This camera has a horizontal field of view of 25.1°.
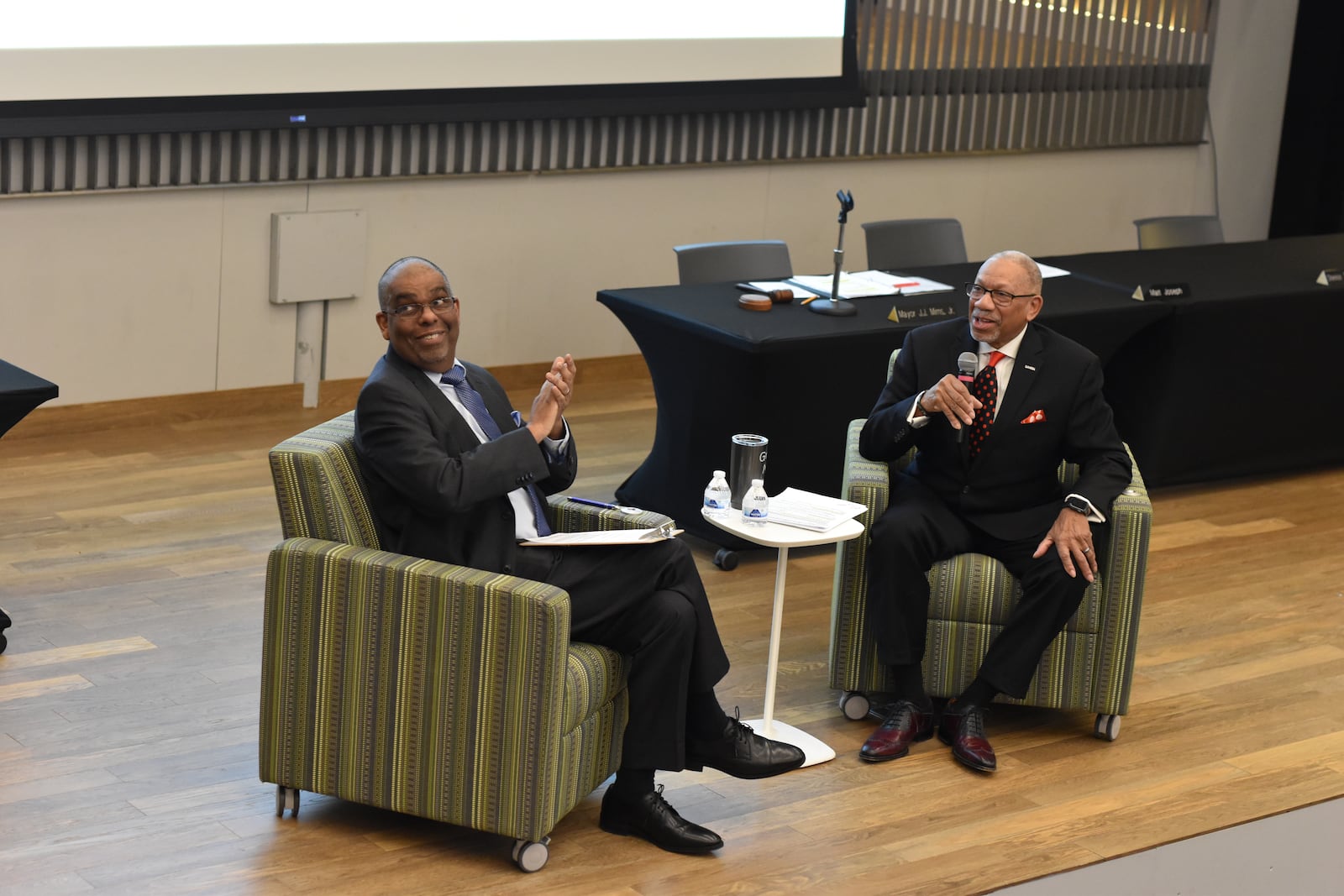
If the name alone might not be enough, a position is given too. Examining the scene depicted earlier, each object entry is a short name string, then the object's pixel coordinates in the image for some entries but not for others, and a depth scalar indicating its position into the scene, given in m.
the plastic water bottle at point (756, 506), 7.41
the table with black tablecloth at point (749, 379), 9.70
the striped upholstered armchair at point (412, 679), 6.19
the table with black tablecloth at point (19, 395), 7.57
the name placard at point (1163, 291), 11.21
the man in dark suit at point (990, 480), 7.61
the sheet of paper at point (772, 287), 10.65
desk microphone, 10.13
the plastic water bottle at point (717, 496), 7.47
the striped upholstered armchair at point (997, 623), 7.70
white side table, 7.22
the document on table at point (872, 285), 10.77
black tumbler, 7.46
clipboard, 6.66
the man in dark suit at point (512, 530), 6.48
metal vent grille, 11.76
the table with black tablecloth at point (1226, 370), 11.44
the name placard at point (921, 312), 10.21
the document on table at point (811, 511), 7.42
